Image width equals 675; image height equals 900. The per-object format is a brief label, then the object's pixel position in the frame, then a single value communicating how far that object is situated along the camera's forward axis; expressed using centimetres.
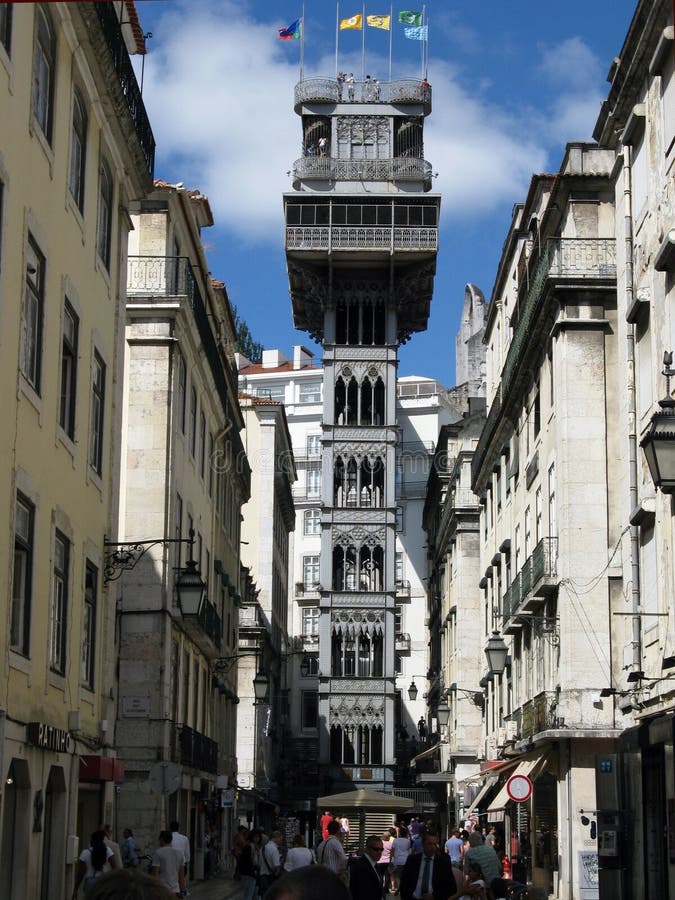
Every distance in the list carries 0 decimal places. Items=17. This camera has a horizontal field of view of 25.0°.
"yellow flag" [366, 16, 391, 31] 7875
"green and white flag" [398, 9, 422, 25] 7756
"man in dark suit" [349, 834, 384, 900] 1659
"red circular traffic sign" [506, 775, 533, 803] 2229
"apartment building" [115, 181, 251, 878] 3109
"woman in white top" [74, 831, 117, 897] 1702
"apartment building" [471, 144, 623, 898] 3048
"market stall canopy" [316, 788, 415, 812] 4012
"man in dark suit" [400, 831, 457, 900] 1570
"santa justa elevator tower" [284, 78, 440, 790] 7294
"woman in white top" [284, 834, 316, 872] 1997
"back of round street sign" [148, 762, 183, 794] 2731
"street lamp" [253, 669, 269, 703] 4191
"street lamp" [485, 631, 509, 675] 3497
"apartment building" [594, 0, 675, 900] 1944
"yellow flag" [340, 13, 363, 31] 7881
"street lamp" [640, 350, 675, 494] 1453
